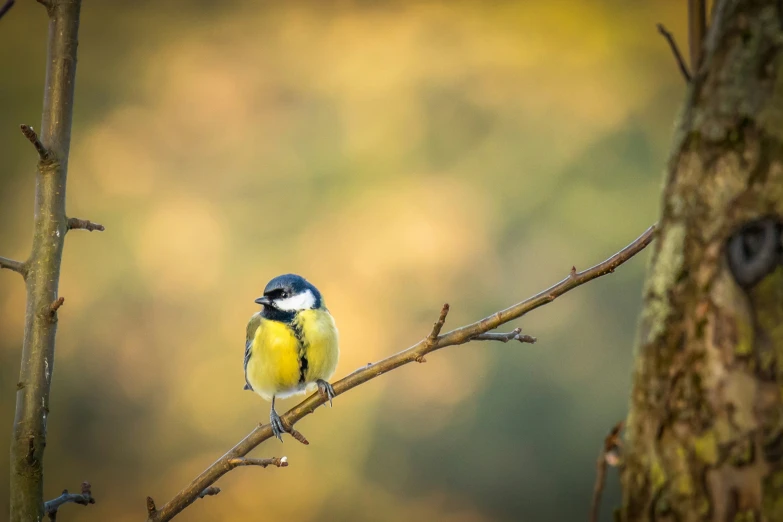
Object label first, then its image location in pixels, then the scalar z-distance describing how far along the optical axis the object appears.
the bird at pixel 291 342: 6.05
